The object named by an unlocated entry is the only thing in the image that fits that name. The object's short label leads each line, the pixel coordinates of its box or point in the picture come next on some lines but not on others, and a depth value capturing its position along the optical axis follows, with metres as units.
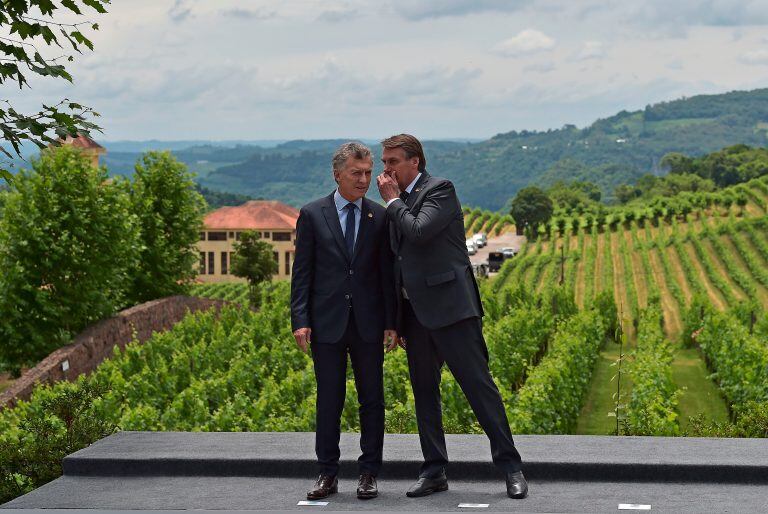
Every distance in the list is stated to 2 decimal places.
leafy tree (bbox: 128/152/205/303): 42.12
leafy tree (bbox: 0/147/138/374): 33.00
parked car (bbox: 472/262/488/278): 70.45
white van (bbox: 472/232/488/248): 104.38
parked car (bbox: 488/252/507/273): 86.44
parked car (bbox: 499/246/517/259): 95.06
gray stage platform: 5.83
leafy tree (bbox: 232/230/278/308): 68.62
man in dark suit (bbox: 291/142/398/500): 5.93
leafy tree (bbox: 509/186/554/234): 107.56
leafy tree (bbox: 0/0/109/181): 5.97
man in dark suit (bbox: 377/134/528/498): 5.72
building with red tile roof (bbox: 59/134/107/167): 72.79
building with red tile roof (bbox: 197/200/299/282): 119.25
